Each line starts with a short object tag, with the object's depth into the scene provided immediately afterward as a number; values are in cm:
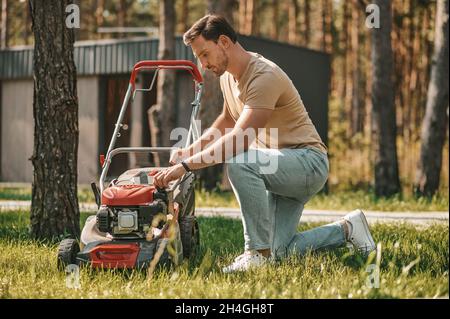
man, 486
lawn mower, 473
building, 1752
